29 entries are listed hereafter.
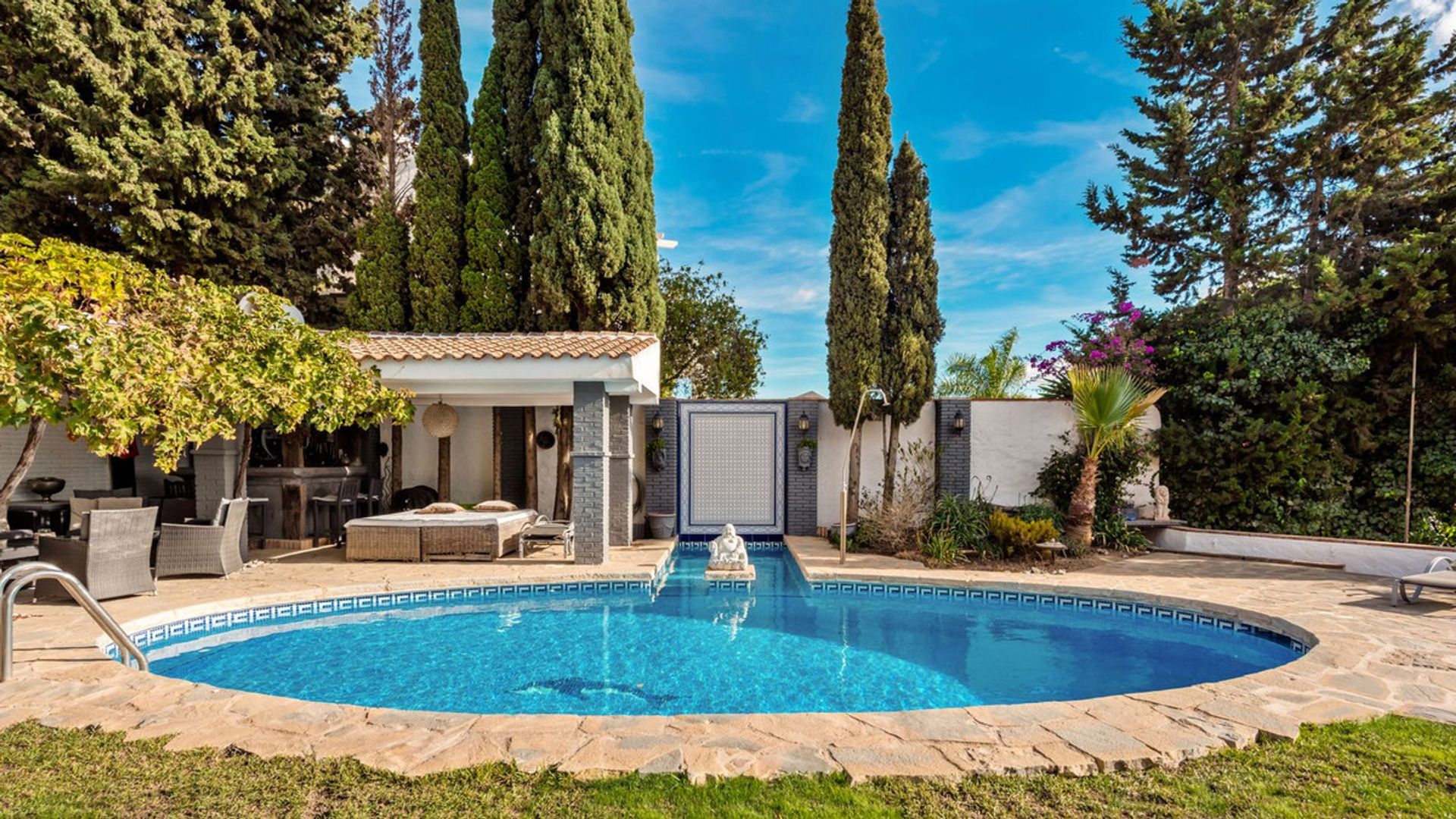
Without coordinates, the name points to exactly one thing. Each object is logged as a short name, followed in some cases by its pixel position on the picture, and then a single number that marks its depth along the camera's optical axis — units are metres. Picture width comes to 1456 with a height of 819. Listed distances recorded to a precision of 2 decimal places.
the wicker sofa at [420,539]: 9.02
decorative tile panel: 12.87
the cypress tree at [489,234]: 12.41
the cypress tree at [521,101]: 12.27
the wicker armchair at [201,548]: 7.27
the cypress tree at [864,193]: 11.49
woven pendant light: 10.72
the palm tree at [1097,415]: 9.73
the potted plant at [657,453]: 12.58
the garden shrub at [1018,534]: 9.41
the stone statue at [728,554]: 9.12
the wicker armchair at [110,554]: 6.09
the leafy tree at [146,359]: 4.82
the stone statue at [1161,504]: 11.39
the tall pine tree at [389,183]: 12.64
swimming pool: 5.02
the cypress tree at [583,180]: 11.57
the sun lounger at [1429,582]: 6.61
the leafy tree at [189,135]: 10.35
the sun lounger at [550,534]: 9.60
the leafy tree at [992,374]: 15.80
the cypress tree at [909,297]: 11.62
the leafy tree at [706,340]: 17.69
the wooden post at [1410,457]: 10.14
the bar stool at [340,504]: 10.70
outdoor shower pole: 9.20
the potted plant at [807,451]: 12.56
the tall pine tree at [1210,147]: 12.11
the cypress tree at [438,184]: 12.54
